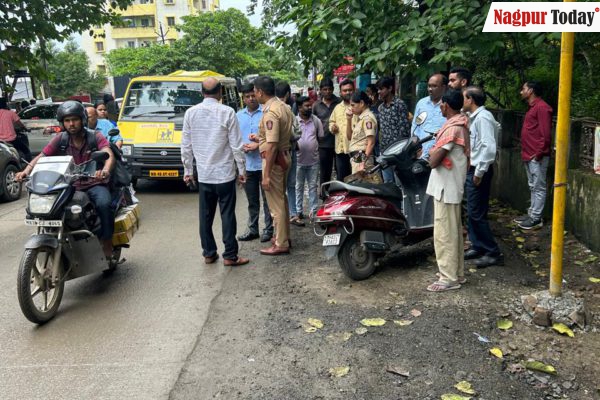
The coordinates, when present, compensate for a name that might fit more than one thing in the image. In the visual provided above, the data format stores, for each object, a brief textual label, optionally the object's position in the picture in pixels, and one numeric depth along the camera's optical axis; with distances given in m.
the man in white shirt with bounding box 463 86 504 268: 5.07
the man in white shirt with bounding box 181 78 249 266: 5.56
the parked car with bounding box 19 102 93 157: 14.55
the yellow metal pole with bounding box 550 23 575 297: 3.81
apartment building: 63.06
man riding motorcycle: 4.89
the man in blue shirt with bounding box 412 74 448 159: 5.82
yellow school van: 9.85
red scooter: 5.09
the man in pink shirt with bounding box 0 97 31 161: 10.66
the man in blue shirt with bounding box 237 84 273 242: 6.61
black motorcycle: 4.29
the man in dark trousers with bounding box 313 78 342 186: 7.87
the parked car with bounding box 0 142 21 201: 9.70
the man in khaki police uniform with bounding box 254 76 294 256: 5.74
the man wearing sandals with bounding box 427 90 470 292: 4.58
